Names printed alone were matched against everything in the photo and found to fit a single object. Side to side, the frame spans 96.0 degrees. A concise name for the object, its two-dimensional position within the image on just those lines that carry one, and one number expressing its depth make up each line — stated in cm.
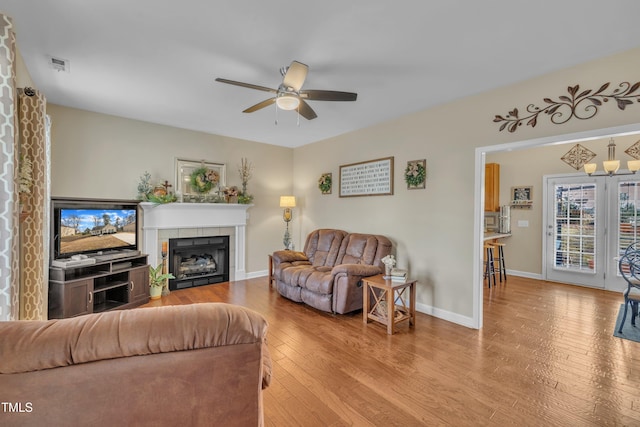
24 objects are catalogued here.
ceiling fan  226
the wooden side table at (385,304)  307
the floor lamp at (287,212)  533
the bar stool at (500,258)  533
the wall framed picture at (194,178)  465
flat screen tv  341
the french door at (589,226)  472
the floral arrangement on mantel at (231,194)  504
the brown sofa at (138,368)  82
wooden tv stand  316
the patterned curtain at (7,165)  178
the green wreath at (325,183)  517
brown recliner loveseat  350
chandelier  424
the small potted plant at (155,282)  420
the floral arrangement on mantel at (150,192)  419
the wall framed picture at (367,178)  422
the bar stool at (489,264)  493
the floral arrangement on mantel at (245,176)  522
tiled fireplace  437
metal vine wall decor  234
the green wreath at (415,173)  374
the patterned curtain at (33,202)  221
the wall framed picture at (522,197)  570
